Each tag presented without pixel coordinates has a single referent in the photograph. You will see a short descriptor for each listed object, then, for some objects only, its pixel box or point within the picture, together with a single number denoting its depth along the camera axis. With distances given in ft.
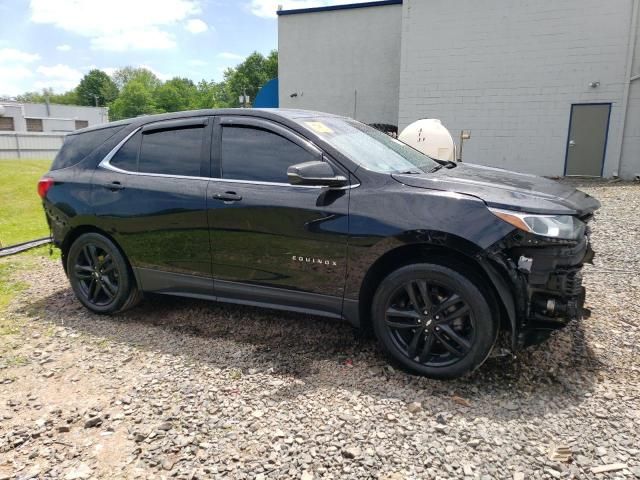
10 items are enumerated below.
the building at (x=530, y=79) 45.06
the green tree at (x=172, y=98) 311.47
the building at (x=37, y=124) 89.18
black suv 9.36
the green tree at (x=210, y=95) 314.00
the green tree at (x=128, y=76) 382.63
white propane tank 26.32
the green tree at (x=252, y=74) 280.10
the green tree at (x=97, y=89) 368.07
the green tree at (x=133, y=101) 299.17
